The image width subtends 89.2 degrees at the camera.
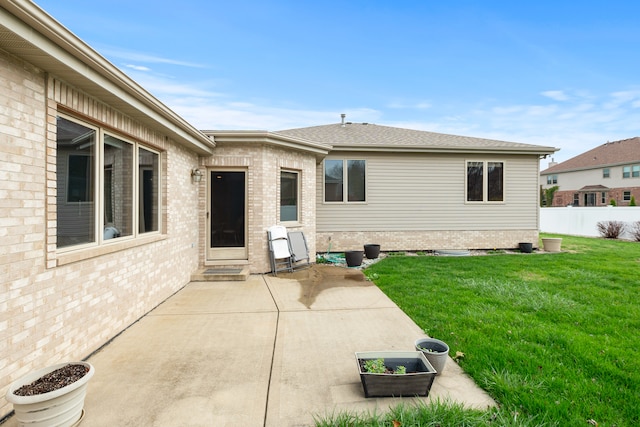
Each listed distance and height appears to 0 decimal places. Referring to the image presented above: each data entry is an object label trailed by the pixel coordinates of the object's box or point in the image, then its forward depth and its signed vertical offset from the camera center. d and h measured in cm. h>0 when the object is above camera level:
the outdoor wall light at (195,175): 691 +77
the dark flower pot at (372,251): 975 -118
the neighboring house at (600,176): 2872 +354
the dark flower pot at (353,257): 859 -122
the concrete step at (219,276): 680 -136
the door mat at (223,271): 705 -131
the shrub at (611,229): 1508 -78
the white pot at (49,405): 204 -127
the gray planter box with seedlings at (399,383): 258 -137
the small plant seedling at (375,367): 265 -128
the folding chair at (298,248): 799 -92
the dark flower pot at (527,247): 1094 -119
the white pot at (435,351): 291 -130
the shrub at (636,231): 1418 -84
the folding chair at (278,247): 750 -85
